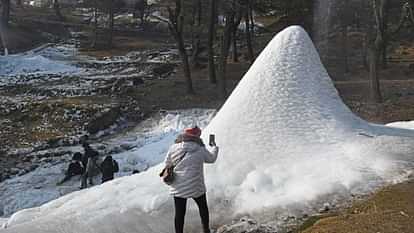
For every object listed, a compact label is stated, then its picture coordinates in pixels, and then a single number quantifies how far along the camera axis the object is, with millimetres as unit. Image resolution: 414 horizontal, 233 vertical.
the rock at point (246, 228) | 8680
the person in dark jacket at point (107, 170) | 15773
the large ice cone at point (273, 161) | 9688
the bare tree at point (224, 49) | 23938
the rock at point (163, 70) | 36281
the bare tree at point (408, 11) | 23594
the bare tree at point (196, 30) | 36678
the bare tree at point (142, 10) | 60625
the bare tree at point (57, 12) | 67106
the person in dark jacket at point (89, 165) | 16234
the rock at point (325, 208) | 9211
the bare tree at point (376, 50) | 21047
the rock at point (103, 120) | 22734
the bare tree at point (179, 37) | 27250
